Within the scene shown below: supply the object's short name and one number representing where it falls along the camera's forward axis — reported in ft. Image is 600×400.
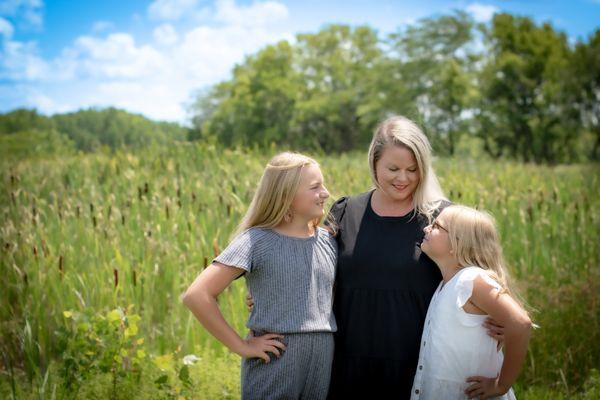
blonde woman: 9.21
